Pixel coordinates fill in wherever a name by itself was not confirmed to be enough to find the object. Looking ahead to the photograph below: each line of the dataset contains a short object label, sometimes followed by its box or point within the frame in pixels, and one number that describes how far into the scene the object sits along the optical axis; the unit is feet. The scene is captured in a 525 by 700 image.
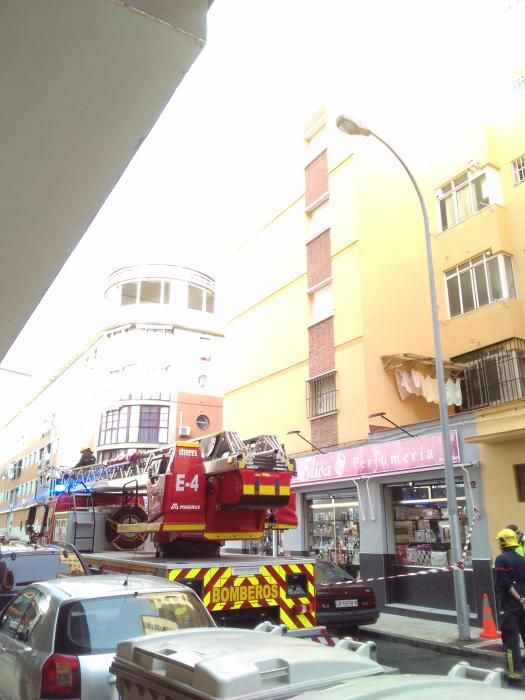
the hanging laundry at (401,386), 53.26
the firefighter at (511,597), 24.77
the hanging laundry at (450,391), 52.37
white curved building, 124.36
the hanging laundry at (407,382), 52.90
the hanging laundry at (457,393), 52.47
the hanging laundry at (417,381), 53.06
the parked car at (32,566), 29.40
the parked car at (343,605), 34.63
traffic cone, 34.83
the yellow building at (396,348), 43.75
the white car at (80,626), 14.05
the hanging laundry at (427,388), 52.75
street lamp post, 34.88
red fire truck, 24.47
